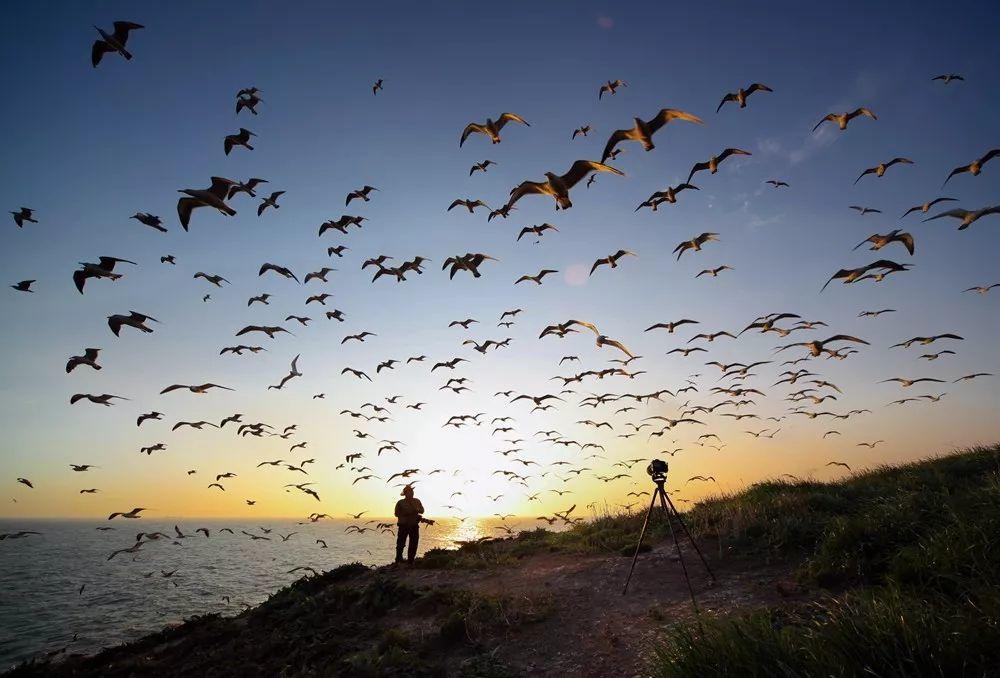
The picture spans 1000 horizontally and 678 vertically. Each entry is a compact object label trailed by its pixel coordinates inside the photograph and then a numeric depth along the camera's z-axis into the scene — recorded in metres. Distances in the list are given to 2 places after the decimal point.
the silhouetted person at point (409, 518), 17.05
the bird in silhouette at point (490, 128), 7.62
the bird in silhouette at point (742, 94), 9.13
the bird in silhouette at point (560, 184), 5.14
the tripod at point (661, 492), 9.55
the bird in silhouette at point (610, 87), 14.02
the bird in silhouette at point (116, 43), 7.86
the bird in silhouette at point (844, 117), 9.97
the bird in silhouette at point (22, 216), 11.78
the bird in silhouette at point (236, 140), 10.89
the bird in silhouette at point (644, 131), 5.39
